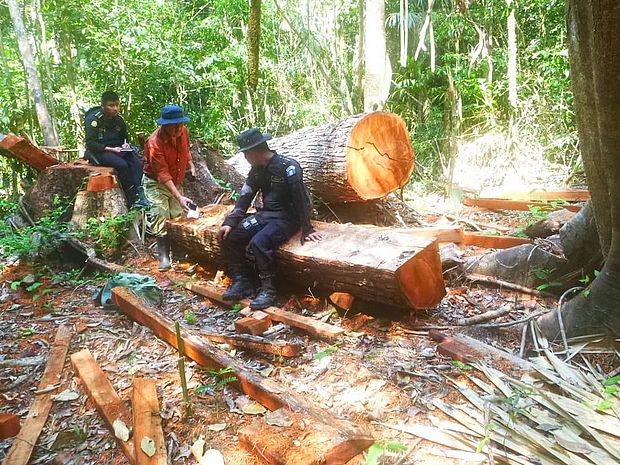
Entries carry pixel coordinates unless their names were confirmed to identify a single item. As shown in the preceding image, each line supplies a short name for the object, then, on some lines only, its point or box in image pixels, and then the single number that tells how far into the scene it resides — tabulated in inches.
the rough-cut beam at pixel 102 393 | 95.1
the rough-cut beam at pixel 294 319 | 136.9
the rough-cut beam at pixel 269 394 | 82.9
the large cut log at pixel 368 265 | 136.1
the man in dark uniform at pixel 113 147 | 247.0
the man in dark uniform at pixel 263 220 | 167.0
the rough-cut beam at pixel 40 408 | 93.3
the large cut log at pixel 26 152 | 255.1
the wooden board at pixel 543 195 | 253.2
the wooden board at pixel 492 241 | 194.9
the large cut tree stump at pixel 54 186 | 252.2
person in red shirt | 204.7
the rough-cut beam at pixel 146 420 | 86.8
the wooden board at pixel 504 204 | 248.3
